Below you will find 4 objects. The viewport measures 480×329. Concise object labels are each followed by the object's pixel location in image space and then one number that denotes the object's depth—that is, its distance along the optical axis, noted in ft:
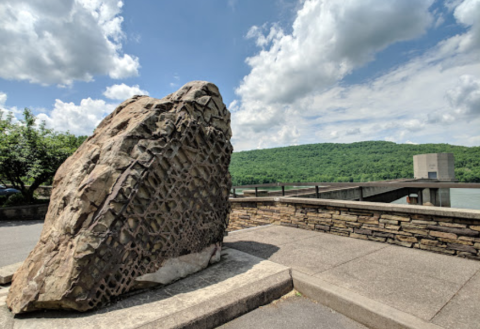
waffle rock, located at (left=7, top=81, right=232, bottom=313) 8.96
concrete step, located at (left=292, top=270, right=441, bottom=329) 7.80
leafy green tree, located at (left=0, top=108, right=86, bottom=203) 37.70
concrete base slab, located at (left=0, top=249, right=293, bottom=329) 8.16
